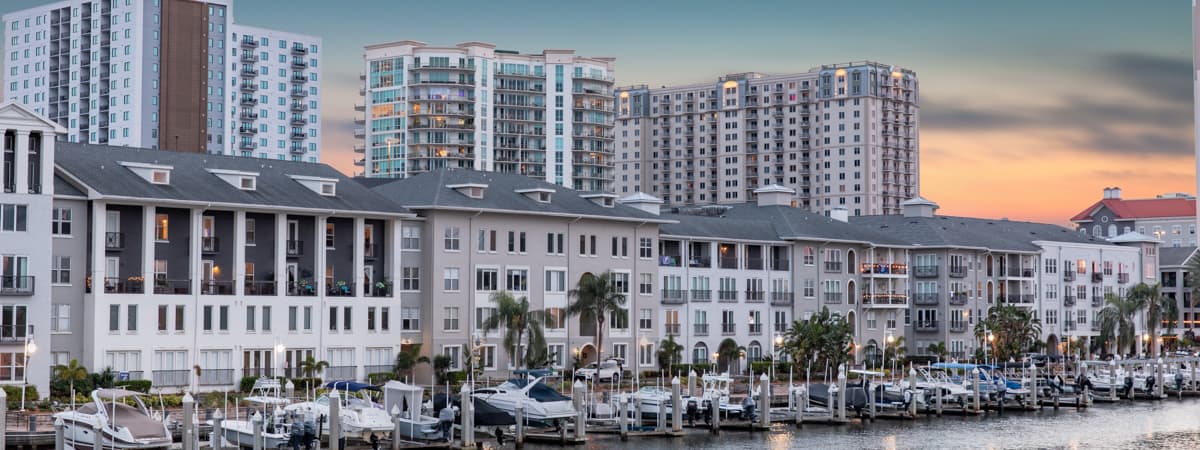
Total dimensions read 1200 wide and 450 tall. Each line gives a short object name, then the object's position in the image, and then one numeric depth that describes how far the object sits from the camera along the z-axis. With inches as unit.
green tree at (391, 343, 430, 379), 3907.5
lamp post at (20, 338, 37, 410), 3164.4
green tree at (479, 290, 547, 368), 3973.9
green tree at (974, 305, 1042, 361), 5403.5
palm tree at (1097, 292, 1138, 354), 6318.9
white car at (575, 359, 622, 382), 4060.0
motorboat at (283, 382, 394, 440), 2672.2
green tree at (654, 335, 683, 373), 4539.9
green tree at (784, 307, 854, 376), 4419.3
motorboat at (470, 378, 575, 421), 2923.2
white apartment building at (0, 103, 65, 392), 3186.5
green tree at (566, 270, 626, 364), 4188.0
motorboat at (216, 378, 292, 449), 2549.2
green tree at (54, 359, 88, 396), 3216.0
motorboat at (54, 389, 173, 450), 2463.1
